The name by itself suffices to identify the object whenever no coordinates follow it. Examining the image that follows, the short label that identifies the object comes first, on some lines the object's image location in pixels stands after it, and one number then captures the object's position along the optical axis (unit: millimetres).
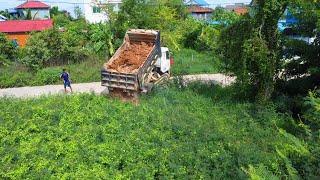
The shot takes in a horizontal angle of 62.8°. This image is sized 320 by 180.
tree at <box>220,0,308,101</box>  8385
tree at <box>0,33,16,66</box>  14035
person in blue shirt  11207
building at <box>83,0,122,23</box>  27751
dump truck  9834
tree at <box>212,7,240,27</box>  18246
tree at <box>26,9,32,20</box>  28737
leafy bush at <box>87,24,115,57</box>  15156
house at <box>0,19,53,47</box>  20781
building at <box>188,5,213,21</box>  32005
